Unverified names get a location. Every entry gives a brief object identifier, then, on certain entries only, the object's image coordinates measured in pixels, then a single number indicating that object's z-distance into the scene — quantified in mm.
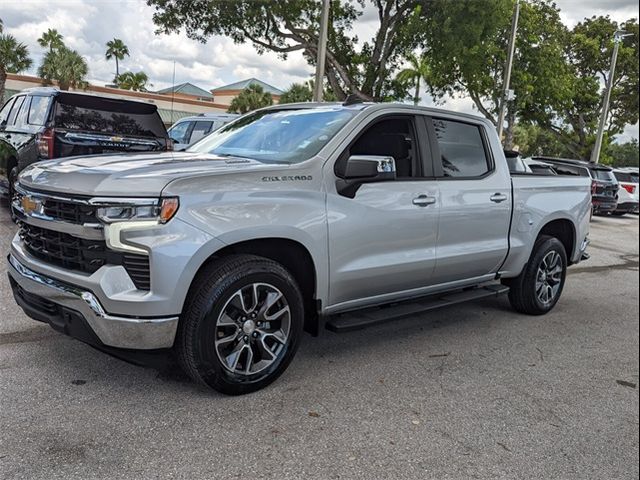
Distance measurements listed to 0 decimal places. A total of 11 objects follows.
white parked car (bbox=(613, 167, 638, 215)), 19422
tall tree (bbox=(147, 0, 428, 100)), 15836
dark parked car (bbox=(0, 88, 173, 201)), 6969
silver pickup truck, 3025
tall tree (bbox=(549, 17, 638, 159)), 12320
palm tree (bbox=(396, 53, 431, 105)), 20359
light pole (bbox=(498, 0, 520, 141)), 17141
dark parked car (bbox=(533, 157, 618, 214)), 17062
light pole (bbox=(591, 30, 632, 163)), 10195
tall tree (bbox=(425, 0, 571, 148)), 15594
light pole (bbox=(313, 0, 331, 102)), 12234
